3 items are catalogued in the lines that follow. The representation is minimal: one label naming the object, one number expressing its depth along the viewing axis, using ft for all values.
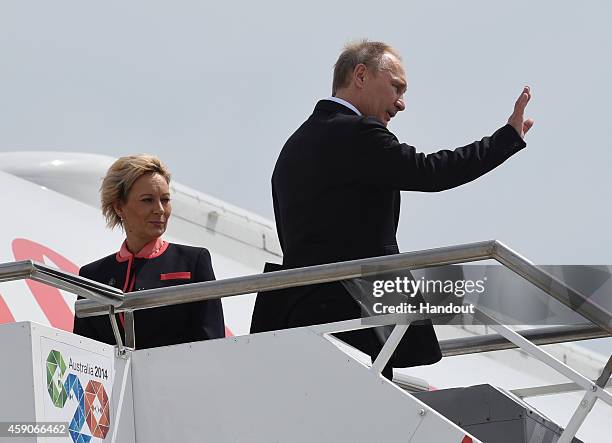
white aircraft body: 53.78
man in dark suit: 34.60
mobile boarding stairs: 30.60
